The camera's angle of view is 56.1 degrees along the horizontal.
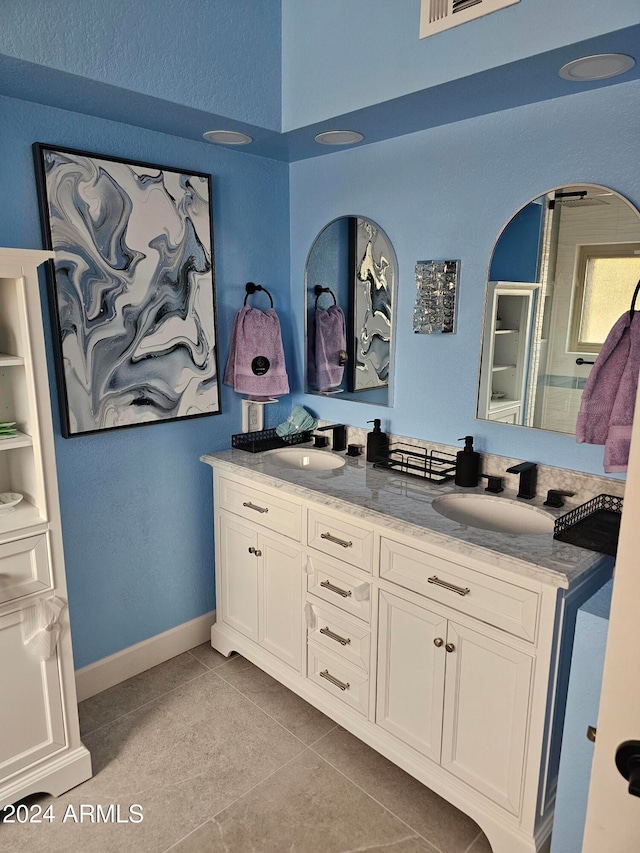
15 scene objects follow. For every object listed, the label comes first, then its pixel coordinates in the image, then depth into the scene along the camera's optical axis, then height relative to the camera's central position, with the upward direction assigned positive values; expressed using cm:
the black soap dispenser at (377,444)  253 -58
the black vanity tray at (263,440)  275 -63
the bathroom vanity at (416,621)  165 -102
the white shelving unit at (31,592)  183 -91
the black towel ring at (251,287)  278 +7
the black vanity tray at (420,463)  231 -63
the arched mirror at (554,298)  188 +2
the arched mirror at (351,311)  255 -4
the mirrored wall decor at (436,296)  229 +3
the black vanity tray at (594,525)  169 -64
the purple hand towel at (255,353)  271 -23
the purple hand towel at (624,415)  175 -31
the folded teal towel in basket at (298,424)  286 -57
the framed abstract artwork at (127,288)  218 +5
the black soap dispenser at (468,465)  221 -58
